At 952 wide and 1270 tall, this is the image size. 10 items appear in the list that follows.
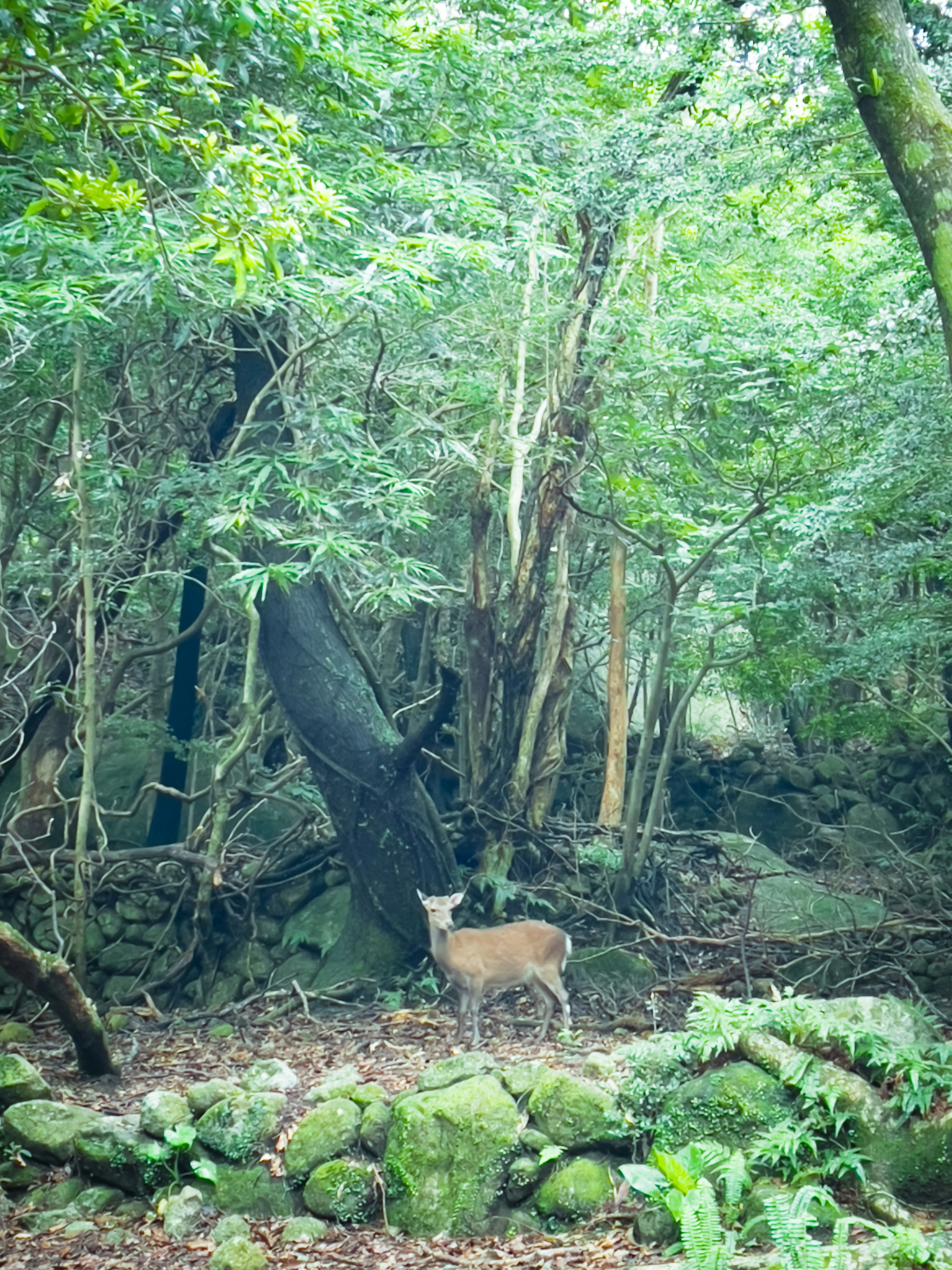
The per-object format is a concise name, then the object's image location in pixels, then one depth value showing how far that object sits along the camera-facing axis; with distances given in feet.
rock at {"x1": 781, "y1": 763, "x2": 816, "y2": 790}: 47.67
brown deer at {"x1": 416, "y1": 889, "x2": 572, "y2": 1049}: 25.50
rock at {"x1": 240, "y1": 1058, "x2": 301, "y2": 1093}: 21.90
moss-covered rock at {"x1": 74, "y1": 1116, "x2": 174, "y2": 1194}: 19.70
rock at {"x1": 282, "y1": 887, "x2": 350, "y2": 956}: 32.04
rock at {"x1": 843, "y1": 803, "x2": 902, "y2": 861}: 42.04
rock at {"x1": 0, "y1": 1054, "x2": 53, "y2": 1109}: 21.20
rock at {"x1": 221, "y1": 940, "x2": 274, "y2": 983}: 32.04
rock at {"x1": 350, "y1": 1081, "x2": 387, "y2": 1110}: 20.34
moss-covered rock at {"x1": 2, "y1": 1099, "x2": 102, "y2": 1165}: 20.12
